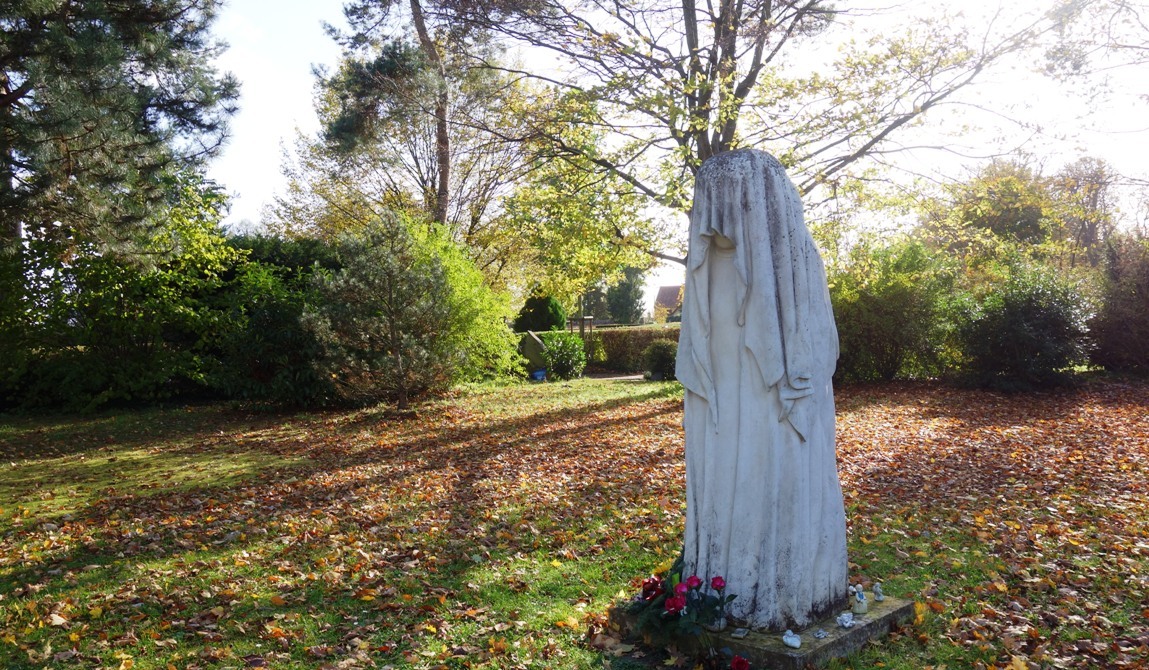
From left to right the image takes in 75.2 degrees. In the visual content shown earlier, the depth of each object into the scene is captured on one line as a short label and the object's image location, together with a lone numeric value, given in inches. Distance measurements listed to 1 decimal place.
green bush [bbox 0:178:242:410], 587.5
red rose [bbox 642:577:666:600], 167.0
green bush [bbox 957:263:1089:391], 610.5
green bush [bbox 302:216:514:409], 530.3
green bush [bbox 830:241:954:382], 680.4
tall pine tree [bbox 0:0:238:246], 344.5
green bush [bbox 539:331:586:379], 898.7
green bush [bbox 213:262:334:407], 582.6
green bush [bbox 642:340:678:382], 859.4
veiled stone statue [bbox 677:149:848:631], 150.7
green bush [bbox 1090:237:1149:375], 671.1
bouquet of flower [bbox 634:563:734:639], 149.9
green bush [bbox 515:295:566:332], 1136.2
